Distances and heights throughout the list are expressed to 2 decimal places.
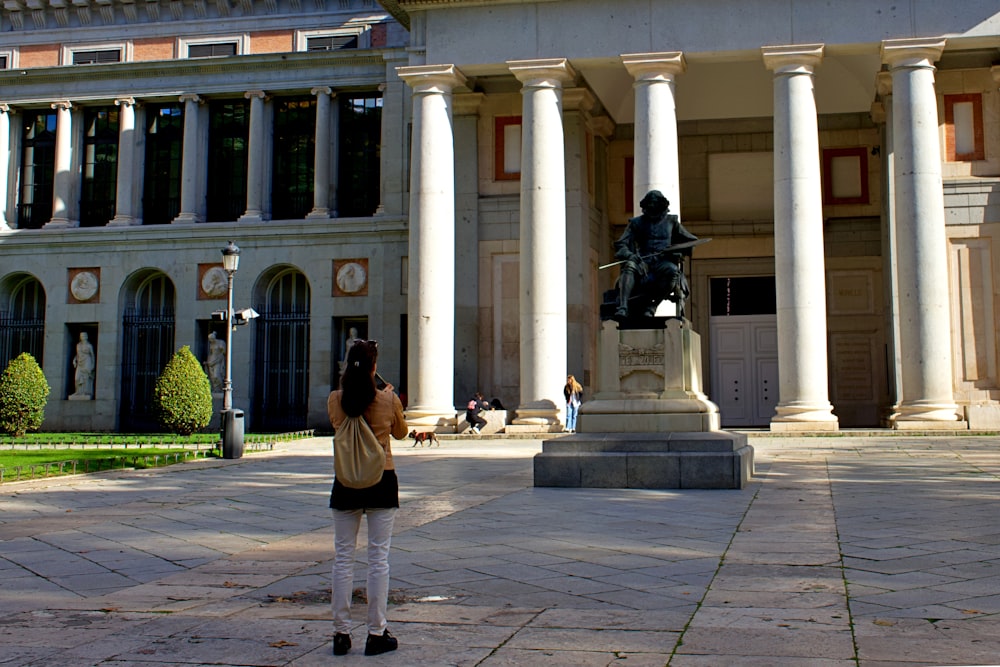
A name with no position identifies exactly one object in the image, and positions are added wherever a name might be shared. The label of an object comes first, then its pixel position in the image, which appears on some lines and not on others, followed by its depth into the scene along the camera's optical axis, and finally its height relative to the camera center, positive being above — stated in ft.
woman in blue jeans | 94.68 -0.49
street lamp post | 70.44 -2.25
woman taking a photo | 18.30 -1.96
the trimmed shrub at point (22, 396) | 100.58 +0.59
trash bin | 70.44 -2.39
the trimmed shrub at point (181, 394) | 96.68 +0.60
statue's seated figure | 48.37 +6.39
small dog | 83.03 -3.23
